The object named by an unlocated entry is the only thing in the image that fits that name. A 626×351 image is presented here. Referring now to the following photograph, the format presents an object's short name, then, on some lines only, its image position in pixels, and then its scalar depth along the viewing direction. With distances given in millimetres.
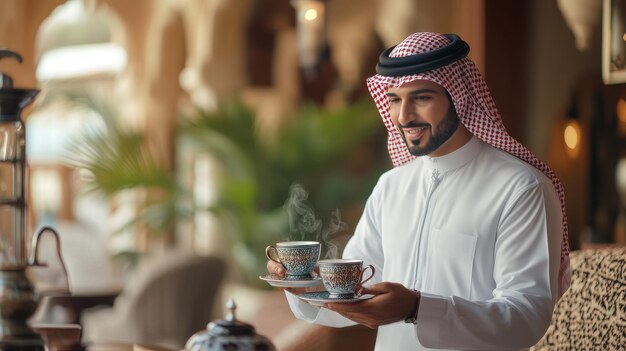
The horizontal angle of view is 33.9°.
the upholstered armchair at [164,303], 6996
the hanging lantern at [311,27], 7785
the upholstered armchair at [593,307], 3230
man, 2340
